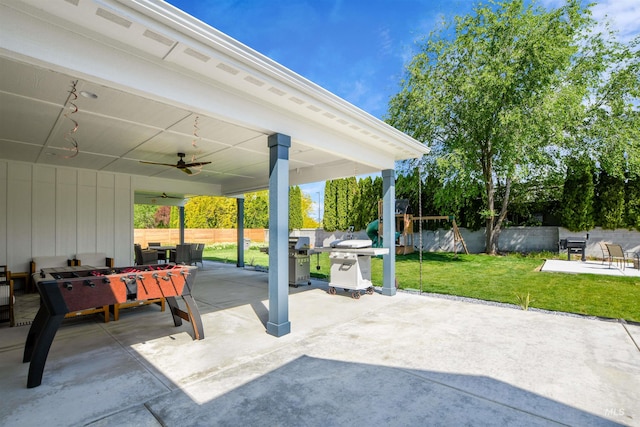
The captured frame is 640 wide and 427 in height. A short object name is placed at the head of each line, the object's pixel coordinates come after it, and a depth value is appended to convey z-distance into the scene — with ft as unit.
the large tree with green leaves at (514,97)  32.32
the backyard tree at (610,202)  34.68
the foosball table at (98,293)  8.82
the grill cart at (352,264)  19.21
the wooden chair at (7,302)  13.98
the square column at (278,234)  12.64
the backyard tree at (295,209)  65.21
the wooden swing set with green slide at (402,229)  33.83
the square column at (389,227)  19.70
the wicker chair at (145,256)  29.63
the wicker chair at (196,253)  32.58
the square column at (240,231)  34.73
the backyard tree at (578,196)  36.37
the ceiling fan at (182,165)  18.60
